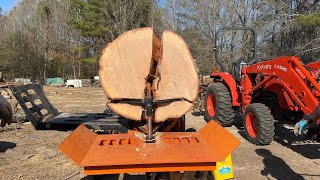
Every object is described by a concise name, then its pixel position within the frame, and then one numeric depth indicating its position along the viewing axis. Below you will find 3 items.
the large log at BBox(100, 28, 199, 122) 2.27
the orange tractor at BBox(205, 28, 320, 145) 3.69
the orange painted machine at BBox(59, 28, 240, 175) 1.94
